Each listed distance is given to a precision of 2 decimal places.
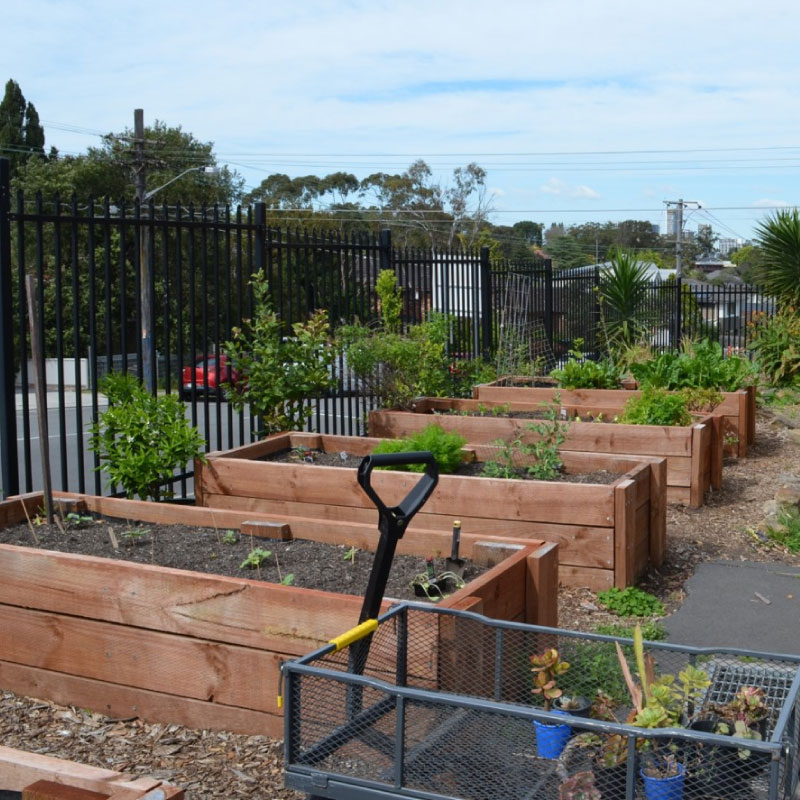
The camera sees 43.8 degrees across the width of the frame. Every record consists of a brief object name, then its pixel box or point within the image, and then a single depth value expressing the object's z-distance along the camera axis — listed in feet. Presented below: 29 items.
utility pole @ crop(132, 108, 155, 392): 94.94
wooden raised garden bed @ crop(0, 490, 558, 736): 12.91
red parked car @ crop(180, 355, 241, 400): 22.75
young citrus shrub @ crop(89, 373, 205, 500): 19.76
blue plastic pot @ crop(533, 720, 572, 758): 7.88
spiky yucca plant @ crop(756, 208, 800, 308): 54.34
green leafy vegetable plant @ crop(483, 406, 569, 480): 22.57
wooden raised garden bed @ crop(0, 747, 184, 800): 6.44
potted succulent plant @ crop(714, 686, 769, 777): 7.81
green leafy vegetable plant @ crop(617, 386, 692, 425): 28.30
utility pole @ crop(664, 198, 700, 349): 67.26
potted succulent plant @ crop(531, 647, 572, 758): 8.94
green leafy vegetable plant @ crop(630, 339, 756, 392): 35.24
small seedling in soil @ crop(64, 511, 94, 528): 18.02
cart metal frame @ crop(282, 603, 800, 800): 7.05
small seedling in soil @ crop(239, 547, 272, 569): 15.55
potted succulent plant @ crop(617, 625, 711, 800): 7.23
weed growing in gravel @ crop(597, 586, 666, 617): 18.80
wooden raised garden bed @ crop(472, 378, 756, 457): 34.01
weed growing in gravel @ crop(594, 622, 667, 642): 17.28
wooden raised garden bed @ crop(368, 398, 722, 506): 26.32
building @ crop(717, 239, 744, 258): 377.36
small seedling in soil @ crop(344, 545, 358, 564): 15.87
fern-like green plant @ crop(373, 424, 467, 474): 22.13
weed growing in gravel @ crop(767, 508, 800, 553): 23.45
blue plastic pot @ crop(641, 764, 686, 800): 7.21
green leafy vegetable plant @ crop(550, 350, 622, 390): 36.60
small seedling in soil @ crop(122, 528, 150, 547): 16.88
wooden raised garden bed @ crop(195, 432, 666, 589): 19.56
